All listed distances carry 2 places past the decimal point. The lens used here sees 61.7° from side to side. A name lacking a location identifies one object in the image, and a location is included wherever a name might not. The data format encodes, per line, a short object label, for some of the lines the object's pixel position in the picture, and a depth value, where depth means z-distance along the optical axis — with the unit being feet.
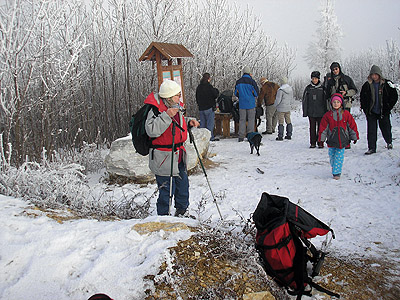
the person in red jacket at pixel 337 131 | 19.24
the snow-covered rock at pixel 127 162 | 21.16
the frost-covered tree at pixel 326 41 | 110.42
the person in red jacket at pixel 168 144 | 11.96
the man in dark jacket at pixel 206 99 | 32.17
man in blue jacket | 31.71
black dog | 27.04
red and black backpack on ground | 8.34
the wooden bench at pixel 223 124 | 35.85
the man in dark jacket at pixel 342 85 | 25.22
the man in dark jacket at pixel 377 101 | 22.16
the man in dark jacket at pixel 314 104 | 27.02
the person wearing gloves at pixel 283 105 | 32.22
